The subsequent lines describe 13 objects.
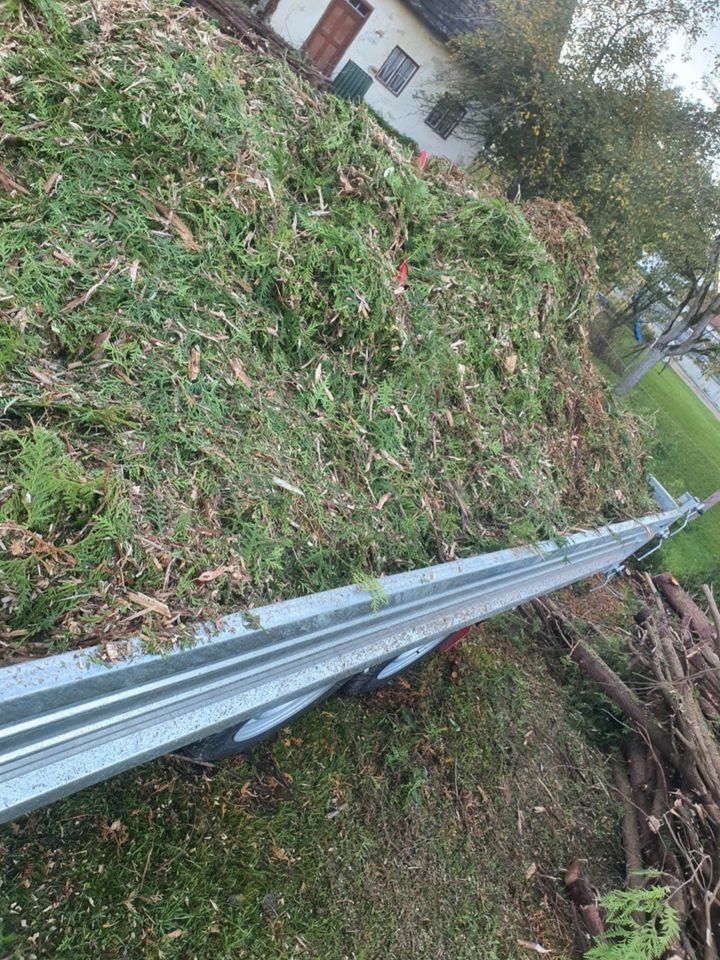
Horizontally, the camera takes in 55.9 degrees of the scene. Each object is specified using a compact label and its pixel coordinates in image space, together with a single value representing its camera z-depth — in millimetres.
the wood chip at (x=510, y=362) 3866
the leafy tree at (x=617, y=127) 12062
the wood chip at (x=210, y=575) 1959
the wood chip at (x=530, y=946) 3229
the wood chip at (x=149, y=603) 1771
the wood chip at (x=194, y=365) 2314
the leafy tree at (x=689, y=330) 13502
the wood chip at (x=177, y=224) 2508
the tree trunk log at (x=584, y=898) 3451
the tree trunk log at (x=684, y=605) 5660
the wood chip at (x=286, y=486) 2383
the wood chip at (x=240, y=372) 2499
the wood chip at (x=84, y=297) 2156
